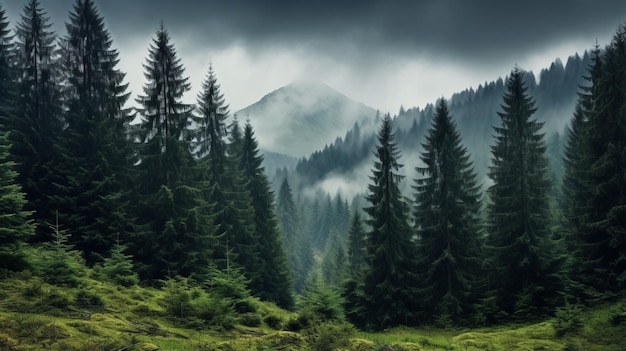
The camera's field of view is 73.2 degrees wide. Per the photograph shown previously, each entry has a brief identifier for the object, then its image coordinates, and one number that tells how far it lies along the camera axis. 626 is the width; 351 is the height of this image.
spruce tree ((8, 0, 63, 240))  27.52
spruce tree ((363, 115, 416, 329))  30.06
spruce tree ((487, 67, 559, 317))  27.50
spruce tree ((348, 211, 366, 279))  57.16
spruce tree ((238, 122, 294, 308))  39.09
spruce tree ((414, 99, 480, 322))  29.94
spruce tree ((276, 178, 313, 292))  85.75
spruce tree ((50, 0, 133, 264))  25.62
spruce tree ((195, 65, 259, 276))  35.41
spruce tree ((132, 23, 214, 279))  26.19
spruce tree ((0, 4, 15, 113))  29.66
